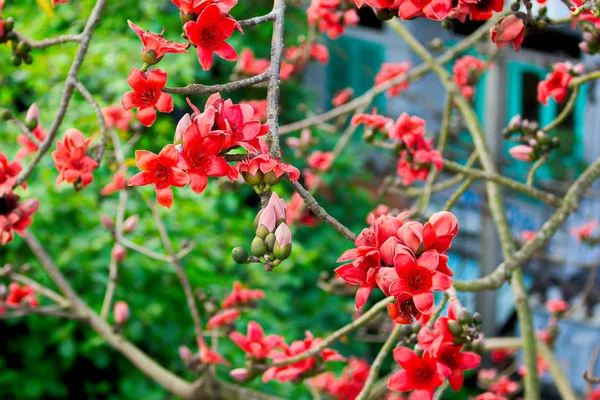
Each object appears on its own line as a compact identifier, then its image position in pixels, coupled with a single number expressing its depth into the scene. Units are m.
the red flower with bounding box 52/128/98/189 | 1.11
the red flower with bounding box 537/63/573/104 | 1.43
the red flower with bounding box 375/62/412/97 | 2.43
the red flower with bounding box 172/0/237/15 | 0.79
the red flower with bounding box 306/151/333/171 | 2.40
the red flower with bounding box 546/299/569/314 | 2.88
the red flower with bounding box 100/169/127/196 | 1.84
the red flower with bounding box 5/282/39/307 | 1.74
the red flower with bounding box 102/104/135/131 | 1.99
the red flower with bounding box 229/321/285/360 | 1.29
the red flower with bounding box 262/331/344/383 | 1.23
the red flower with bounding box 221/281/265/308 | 1.98
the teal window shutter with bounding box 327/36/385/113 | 6.50
